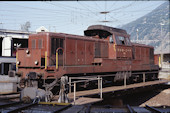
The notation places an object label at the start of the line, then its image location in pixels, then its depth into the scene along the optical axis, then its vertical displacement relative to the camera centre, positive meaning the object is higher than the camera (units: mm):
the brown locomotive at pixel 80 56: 10781 +403
